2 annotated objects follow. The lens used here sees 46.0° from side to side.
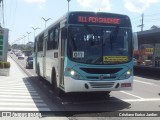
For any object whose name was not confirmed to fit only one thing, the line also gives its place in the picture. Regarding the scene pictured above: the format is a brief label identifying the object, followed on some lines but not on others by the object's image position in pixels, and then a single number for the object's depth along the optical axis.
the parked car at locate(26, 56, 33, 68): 23.63
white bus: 6.53
